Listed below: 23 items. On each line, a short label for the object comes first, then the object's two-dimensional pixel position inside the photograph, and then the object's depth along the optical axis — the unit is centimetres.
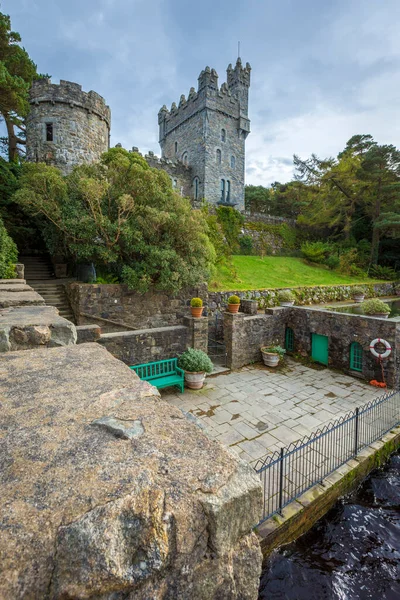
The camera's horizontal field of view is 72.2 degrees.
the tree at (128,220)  955
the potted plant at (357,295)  1510
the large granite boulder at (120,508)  80
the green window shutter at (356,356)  941
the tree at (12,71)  1151
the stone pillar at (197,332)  949
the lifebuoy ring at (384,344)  853
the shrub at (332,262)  2239
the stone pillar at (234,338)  998
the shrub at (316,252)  2314
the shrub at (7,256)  812
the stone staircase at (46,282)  1075
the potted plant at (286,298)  1205
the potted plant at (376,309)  980
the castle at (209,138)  2586
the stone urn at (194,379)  823
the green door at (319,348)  1036
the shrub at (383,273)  2247
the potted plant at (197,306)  950
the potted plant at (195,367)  825
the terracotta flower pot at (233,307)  1028
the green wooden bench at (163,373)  789
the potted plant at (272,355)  1009
